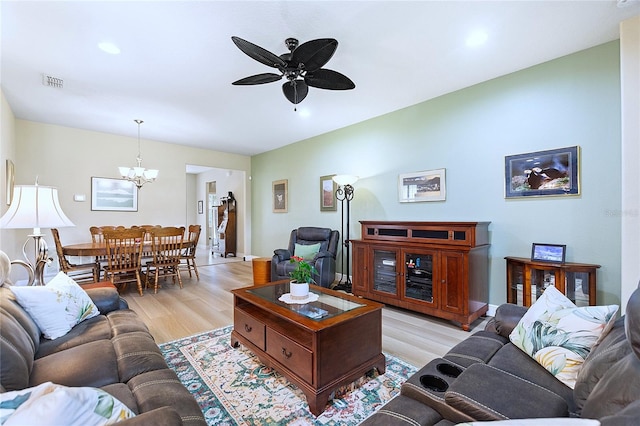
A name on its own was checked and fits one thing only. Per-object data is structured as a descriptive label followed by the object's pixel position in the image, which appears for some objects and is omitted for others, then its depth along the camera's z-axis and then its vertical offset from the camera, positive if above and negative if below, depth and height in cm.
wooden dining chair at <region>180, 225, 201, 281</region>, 473 -54
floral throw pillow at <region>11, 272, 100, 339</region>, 164 -56
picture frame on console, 266 -39
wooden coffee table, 171 -86
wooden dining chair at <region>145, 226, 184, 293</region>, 425 -55
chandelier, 456 +69
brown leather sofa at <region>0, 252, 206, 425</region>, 107 -73
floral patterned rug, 166 -119
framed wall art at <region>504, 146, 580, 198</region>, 270 +40
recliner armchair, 417 -66
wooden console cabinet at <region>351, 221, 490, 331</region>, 291 -63
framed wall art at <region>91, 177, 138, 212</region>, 520 +38
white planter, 228 -63
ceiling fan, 198 +117
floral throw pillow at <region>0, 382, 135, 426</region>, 55 -40
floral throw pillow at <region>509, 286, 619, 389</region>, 127 -60
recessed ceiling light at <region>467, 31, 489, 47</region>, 238 +152
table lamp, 199 +3
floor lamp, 427 +18
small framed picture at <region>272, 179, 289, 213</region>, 614 +42
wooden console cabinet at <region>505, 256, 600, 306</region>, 250 -64
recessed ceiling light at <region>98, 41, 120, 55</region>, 248 +151
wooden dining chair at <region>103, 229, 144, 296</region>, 385 -53
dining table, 373 -47
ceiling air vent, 310 +152
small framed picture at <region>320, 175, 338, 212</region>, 507 +36
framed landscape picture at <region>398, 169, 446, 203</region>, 364 +37
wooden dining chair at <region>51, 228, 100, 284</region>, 379 -72
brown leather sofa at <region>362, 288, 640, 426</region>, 85 -68
